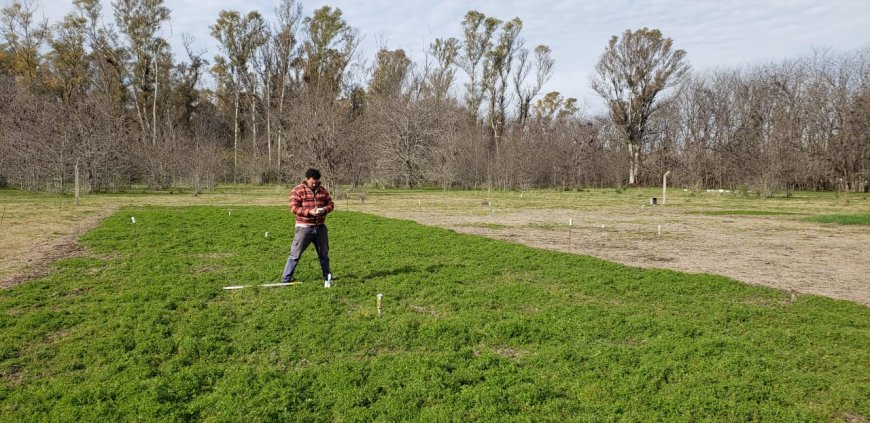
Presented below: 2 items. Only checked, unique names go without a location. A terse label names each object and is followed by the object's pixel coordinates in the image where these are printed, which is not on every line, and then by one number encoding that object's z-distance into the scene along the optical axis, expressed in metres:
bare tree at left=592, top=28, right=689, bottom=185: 54.16
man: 8.81
